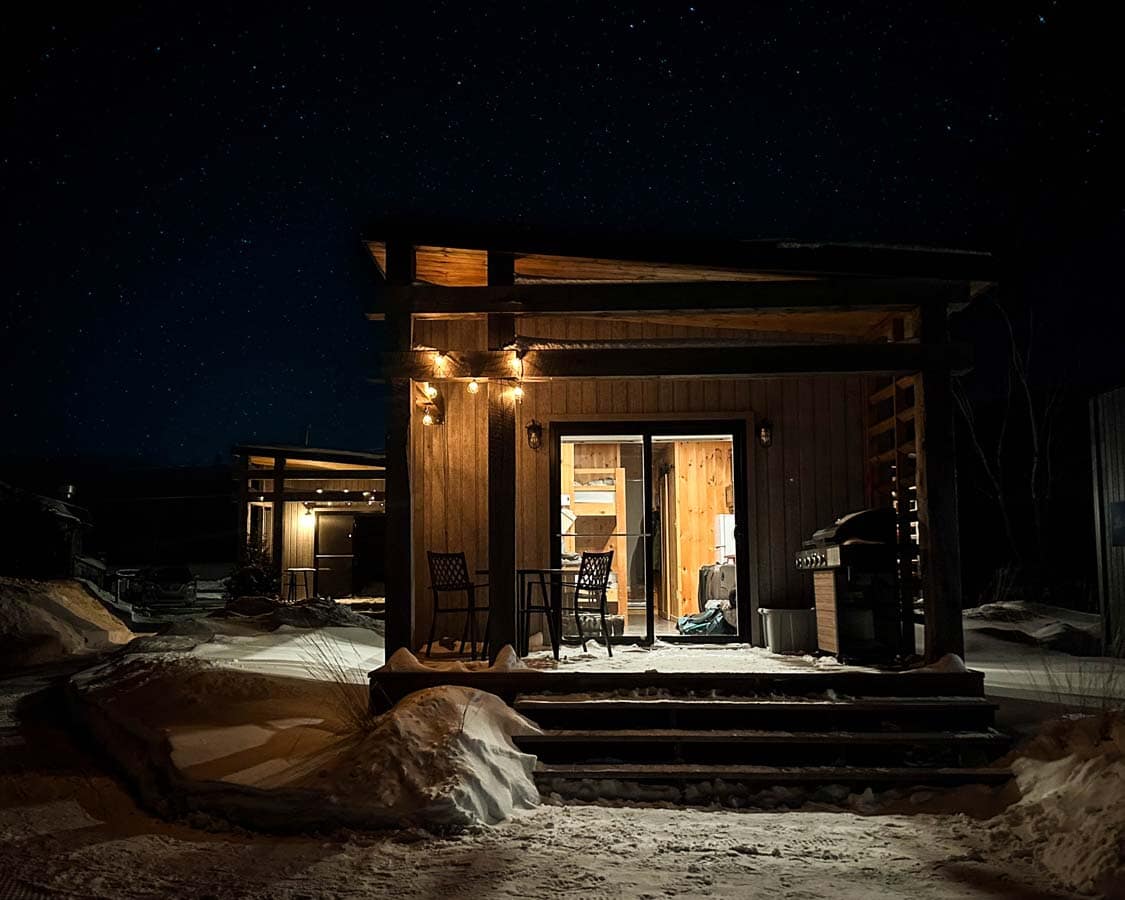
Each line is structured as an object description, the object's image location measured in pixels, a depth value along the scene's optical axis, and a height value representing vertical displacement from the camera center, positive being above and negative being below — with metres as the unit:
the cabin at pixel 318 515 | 20.25 +0.60
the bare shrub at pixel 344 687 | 6.29 -1.19
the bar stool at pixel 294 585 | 20.98 -1.02
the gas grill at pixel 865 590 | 7.50 -0.46
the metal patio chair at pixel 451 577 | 8.28 -0.35
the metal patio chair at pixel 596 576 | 8.31 -0.36
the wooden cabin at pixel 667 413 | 7.15 +1.19
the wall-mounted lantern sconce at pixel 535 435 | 9.58 +1.05
